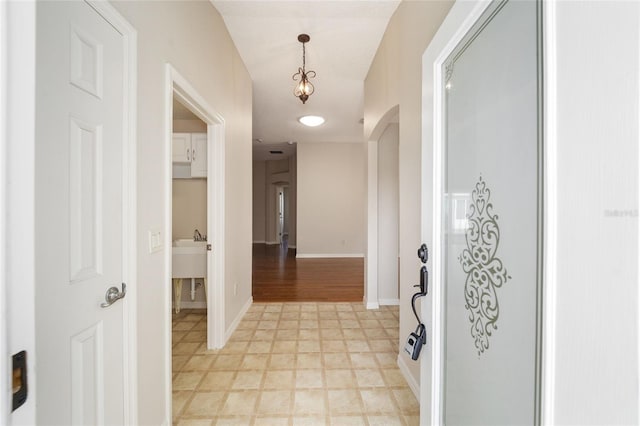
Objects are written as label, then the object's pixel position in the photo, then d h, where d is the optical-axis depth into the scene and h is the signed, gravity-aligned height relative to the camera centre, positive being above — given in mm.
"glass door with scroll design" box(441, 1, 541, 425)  703 -29
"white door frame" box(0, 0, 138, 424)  454 +30
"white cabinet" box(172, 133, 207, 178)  3346 +719
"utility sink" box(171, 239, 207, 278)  3297 -611
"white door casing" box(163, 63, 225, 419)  2504 -147
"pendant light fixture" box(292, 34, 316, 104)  2730 +1299
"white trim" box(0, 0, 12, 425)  449 -19
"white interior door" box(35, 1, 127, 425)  866 -17
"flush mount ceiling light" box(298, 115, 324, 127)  4527 +1524
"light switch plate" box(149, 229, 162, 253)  1433 -157
